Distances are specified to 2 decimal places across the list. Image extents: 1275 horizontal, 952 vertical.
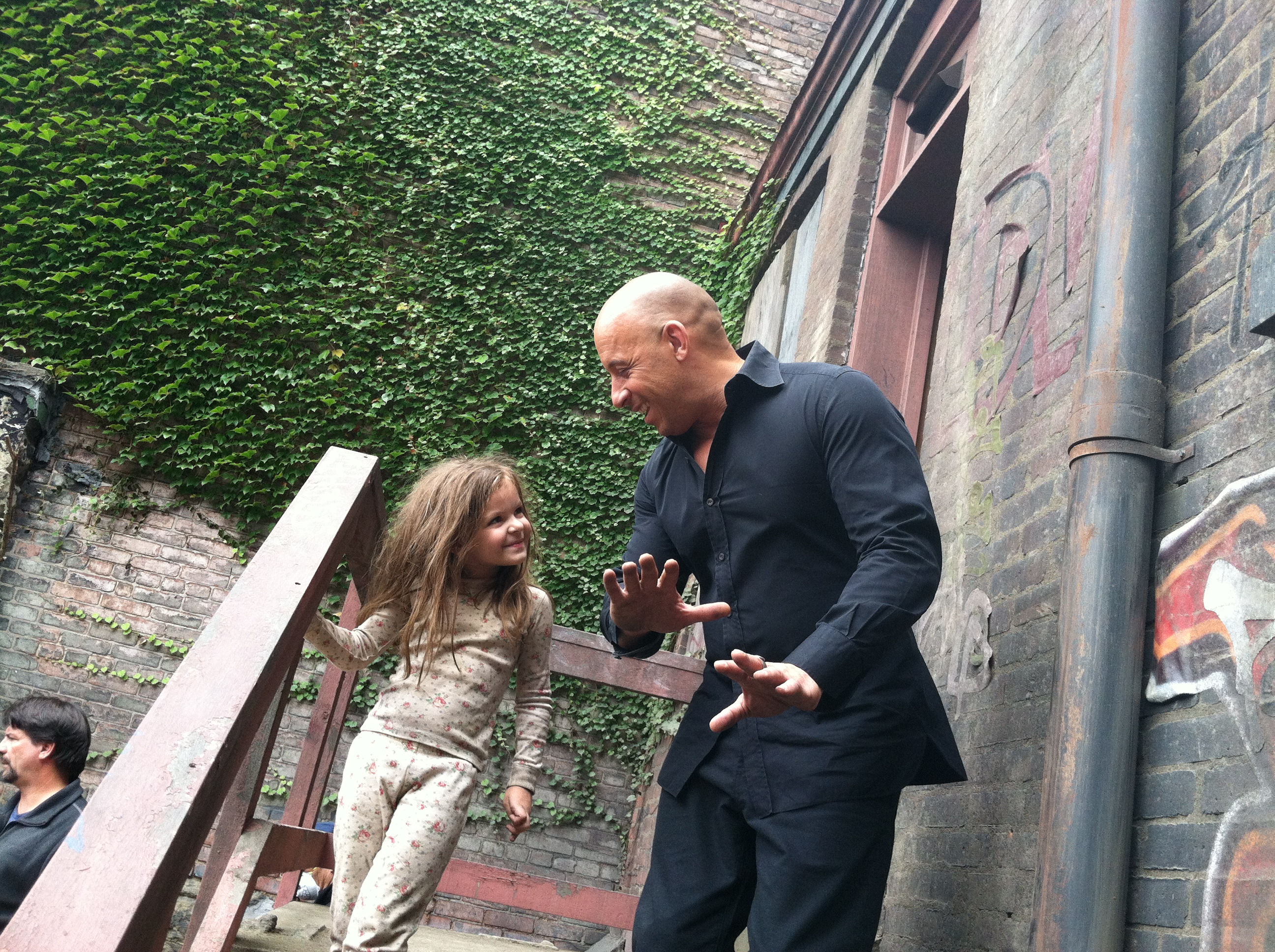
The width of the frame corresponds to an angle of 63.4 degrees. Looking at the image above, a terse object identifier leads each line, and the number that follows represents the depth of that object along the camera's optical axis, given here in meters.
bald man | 1.75
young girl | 2.39
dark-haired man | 3.17
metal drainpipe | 1.81
